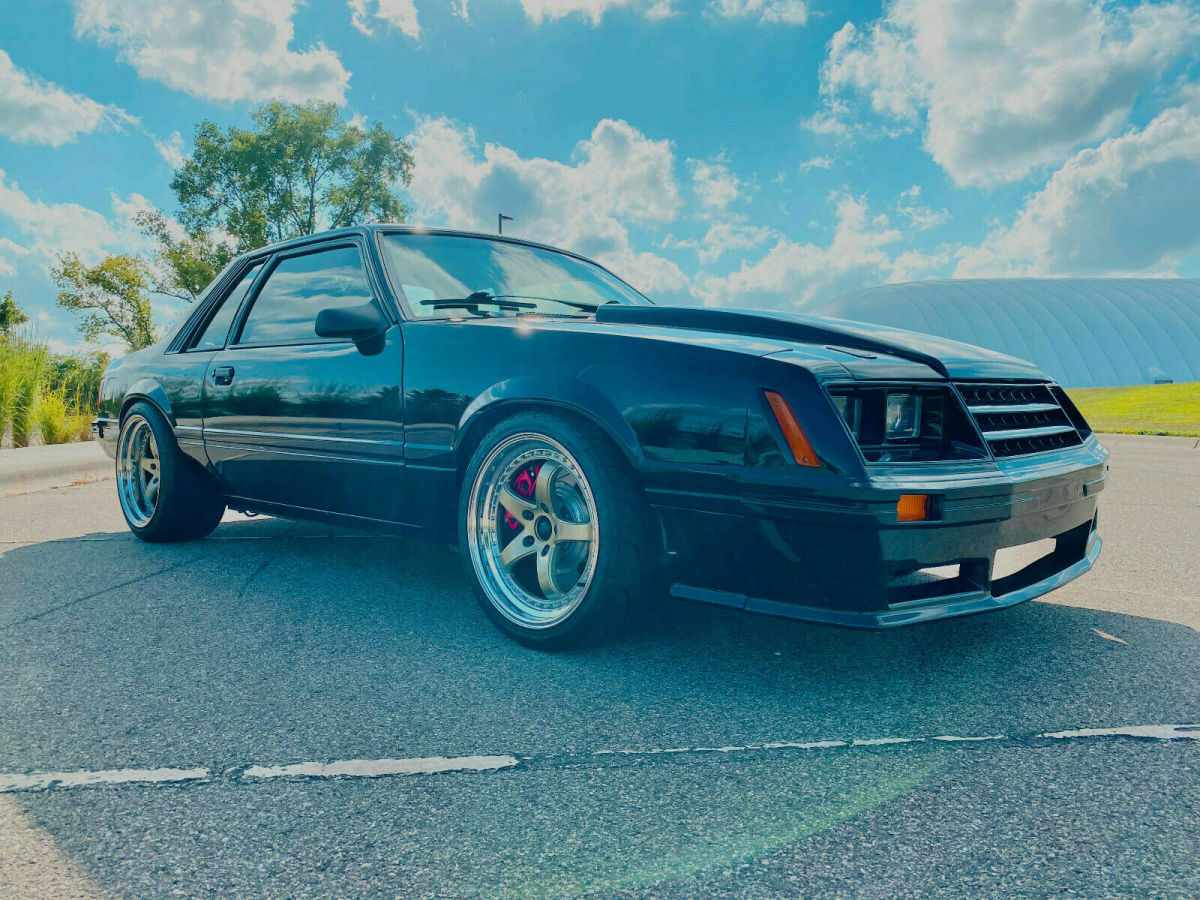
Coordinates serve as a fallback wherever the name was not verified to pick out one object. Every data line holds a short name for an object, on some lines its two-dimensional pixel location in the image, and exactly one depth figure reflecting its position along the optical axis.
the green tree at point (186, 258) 36.31
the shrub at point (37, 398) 10.74
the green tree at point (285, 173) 37.44
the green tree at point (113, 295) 35.38
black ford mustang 2.28
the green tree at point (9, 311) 31.97
